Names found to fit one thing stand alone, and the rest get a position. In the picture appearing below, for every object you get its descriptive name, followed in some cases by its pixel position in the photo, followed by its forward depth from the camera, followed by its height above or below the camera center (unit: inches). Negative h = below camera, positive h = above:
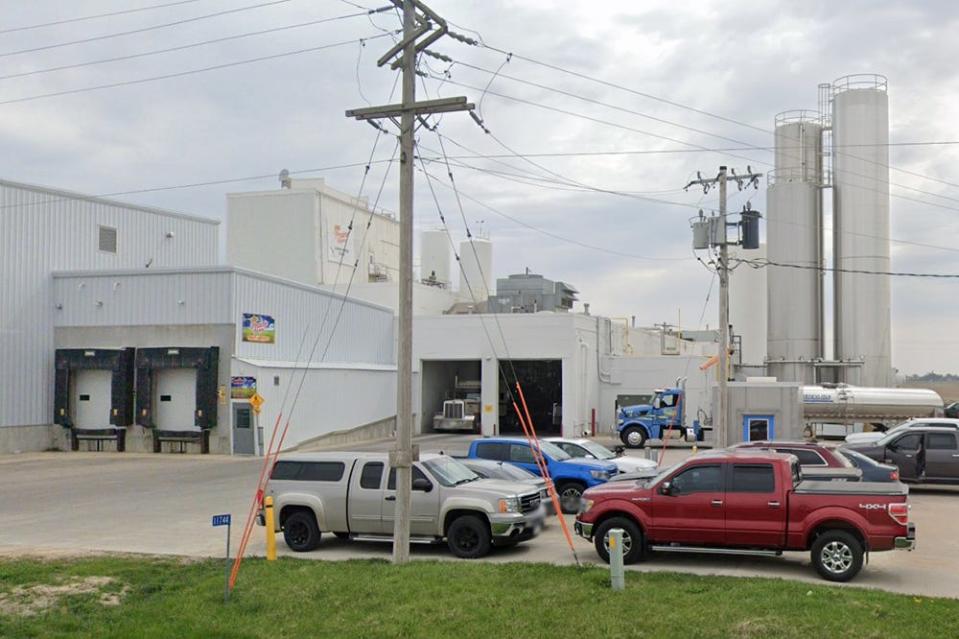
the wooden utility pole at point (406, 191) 531.8 +105.4
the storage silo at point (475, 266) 2701.8 +317.5
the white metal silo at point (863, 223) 1957.4 +320.6
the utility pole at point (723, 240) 1219.9 +182.6
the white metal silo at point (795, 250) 2038.6 +275.6
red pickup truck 486.3 -75.6
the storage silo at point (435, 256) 2817.4 +354.4
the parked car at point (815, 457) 708.7 -66.5
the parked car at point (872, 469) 776.3 -78.4
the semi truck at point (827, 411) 1592.0 -61.8
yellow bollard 559.5 -97.1
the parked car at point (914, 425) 981.8 -51.9
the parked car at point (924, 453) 937.5 -78.2
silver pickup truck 579.8 -83.9
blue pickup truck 789.9 -79.6
